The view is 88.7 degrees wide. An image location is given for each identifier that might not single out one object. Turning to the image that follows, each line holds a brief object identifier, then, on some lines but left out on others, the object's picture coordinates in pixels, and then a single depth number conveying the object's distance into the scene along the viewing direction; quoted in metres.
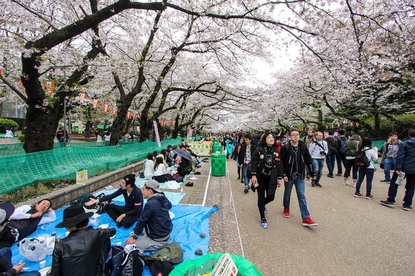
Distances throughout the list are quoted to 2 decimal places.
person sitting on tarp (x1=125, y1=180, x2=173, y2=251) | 3.19
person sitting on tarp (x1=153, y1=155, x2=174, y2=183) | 7.83
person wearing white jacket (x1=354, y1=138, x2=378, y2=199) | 6.05
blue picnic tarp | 3.32
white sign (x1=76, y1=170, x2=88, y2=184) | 6.02
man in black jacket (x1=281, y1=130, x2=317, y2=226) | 4.29
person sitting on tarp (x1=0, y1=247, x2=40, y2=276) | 2.29
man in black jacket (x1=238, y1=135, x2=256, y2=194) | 7.15
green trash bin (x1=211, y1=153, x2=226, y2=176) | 9.34
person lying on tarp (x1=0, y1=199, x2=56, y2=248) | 3.38
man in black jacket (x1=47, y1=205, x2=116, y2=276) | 2.01
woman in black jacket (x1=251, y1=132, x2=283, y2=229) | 4.31
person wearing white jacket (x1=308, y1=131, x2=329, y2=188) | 7.56
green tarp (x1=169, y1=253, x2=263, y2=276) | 2.23
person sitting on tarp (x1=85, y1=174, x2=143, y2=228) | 4.19
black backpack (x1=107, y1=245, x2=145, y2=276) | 2.64
